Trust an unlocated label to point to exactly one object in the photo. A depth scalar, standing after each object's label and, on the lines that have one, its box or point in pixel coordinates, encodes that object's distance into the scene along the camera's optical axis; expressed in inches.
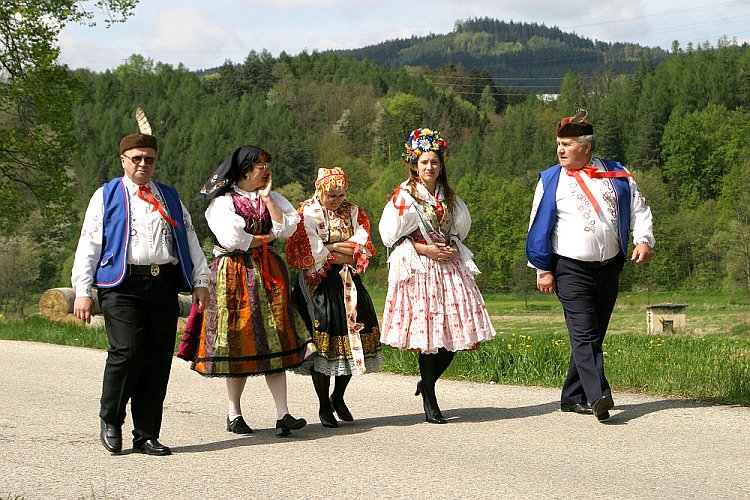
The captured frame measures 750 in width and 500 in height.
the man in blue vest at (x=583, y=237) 281.6
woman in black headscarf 265.9
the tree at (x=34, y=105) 942.4
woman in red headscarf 283.7
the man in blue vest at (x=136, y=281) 242.4
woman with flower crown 286.2
